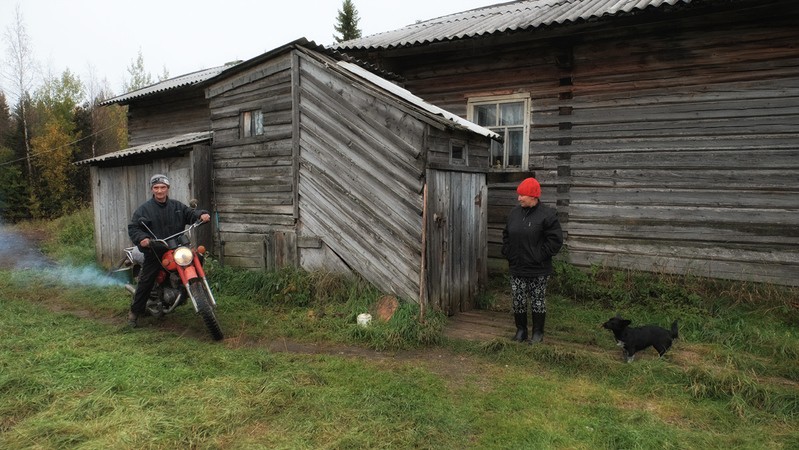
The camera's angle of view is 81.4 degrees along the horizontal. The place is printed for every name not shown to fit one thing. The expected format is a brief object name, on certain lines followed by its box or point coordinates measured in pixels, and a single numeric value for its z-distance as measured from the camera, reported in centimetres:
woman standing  502
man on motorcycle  544
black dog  457
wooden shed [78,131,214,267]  794
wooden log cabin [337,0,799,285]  630
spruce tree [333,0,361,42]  2758
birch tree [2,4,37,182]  2150
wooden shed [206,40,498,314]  586
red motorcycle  506
